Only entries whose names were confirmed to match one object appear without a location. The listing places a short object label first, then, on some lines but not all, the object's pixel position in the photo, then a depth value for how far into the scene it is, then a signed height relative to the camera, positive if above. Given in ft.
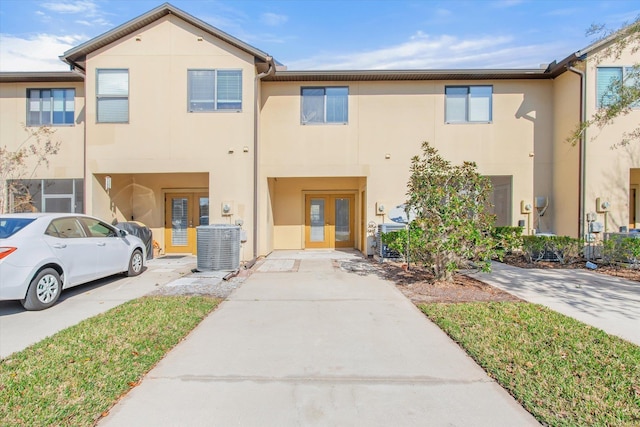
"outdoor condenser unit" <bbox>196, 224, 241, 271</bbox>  27.40 -3.03
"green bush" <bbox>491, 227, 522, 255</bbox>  21.97 -1.89
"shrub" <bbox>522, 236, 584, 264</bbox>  30.63 -3.20
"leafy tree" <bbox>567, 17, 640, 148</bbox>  25.23 +10.02
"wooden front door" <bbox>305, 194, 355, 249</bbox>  43.42 -1.15
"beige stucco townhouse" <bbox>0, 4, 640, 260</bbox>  33.65 +7.87
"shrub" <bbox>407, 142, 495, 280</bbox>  21.95 -0.35
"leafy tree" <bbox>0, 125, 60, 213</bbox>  35.14 +5.15
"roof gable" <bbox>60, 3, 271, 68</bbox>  32.68 +17.02
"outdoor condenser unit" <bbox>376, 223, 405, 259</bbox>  33.65 -3.23
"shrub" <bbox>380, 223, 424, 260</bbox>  22.72 -2.08
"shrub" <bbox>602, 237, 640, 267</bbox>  27.27 -3.01
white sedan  16.75 -2.54
